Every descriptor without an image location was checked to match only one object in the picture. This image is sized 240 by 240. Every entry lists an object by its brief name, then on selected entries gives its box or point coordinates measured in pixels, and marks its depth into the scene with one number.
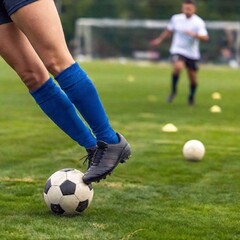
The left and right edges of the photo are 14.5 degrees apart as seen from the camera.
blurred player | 20.00
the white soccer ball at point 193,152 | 8.94
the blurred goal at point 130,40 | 58.71
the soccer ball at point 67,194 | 5.82
